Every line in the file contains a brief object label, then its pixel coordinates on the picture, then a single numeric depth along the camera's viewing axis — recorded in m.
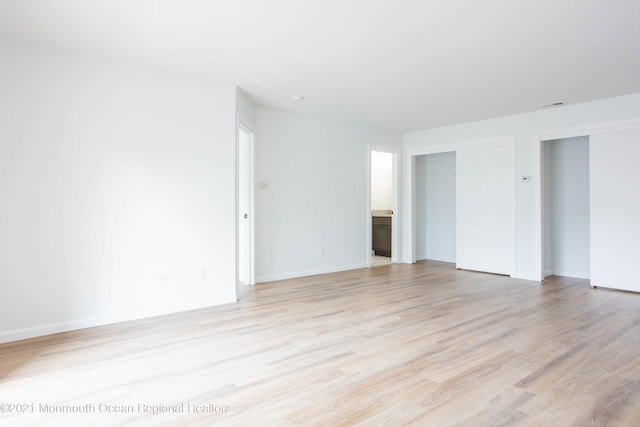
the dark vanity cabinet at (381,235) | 8.35
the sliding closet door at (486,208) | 6.16
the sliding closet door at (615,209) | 4.94
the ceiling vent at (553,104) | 5.26
